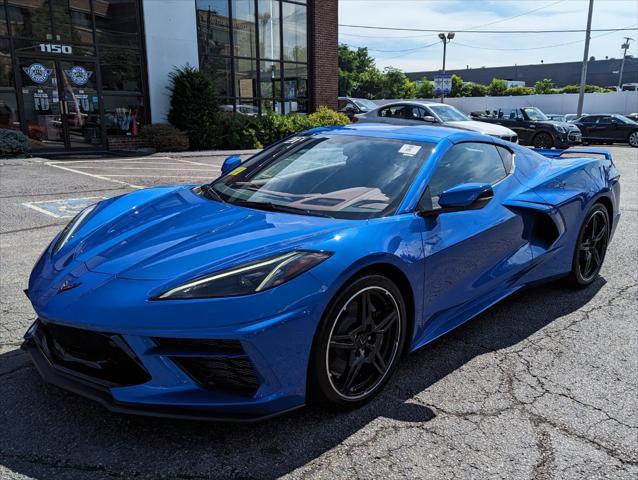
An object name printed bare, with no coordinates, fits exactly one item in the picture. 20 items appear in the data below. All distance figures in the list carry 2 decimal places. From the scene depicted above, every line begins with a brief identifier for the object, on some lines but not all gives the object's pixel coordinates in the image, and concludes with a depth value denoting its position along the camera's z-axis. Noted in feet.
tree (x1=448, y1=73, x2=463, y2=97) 198.59
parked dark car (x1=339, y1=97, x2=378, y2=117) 70.33
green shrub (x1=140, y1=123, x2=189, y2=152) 50.67
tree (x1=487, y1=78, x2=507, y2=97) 185.98
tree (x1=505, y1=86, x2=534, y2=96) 172.35
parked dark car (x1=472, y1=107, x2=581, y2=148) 64.23
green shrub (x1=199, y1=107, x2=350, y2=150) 54.29
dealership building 45.87
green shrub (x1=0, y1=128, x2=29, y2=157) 40.57
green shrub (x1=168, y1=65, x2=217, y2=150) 52.54
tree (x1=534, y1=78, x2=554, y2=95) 184.63
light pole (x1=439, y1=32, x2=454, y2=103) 139.54
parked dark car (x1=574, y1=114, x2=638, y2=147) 74.28
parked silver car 45.80
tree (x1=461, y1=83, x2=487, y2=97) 193.41
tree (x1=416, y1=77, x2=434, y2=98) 200.85
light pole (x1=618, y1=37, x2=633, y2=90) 263.70
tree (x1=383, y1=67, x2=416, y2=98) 254.06
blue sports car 7.17
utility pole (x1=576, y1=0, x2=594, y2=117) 91.20
